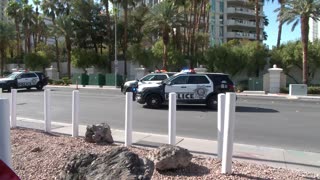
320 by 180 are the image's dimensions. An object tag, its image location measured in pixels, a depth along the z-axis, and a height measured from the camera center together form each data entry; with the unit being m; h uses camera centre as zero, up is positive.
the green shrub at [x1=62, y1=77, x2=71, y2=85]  51.16 -1.27
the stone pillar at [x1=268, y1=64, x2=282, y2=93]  38.25 -0.84
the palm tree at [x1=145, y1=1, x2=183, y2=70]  46.16 +5.88
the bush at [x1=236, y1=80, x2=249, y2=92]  38.04 -1.42
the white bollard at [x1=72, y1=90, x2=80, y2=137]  9.48 -0.99
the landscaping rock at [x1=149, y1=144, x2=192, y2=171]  5.91 -1.28
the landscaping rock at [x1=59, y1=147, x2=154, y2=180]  4.39 -1.10
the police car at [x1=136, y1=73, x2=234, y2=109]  19.28 -0.86
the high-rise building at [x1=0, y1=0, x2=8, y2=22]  128.50 +21.20
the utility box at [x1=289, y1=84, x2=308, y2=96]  34.00 -1.52
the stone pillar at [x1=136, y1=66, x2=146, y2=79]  46.66 -0.11
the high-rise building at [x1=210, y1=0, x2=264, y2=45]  92.81 +11.75
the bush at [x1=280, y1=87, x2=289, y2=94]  37.78 -1.76
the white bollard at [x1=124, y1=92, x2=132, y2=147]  8.30 -1.10
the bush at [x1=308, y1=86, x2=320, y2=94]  35.97 -1.68
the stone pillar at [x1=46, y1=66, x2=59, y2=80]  55.94 -0.28
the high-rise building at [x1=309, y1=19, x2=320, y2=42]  90.31 +9.31
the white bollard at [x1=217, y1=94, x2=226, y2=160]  6.31 -0.68
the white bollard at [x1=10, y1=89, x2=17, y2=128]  10.70 -1.02
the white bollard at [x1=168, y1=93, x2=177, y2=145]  7.43 -0.90
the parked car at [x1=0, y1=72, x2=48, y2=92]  34.22 -0.85
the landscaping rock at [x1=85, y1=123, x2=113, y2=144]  8.29 -1.31
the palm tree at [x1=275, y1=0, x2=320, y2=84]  37.69 +5.57
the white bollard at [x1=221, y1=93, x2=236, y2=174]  5.87 -0.91
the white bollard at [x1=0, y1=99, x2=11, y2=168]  4.01 -0.63
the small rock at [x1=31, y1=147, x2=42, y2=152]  7.35 -1.43
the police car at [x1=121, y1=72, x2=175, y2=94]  25.60 -0.44
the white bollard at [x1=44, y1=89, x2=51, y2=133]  9.98 -1.01
